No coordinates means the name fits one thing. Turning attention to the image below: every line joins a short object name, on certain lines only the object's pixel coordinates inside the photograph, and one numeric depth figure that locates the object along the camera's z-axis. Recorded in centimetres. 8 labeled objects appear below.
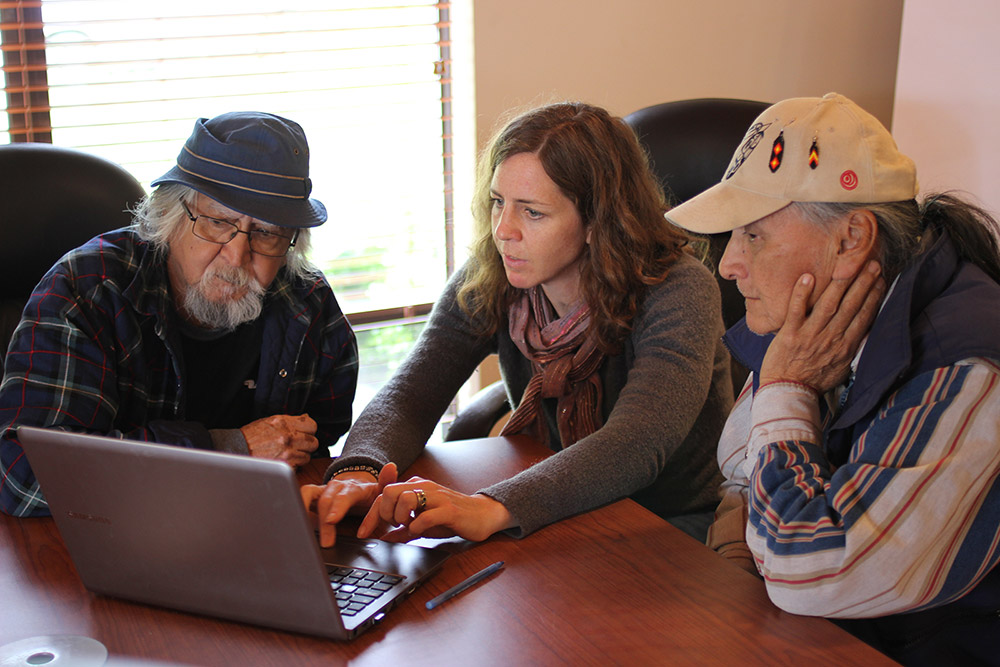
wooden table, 98
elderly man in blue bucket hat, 148
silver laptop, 93
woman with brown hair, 154
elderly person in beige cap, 103
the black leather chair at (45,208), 178
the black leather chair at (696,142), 208
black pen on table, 108
